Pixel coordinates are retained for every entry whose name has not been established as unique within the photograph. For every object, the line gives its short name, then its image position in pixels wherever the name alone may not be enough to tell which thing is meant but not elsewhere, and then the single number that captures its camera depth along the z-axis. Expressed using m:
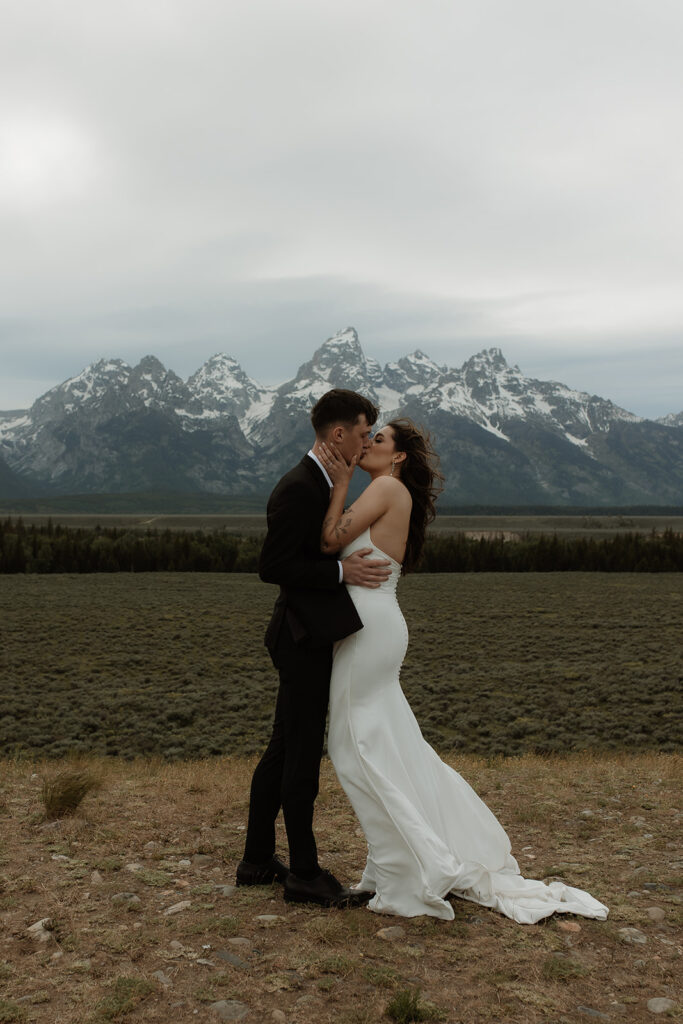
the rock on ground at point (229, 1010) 3.65
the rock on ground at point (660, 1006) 3.75
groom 4.69
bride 4.77
